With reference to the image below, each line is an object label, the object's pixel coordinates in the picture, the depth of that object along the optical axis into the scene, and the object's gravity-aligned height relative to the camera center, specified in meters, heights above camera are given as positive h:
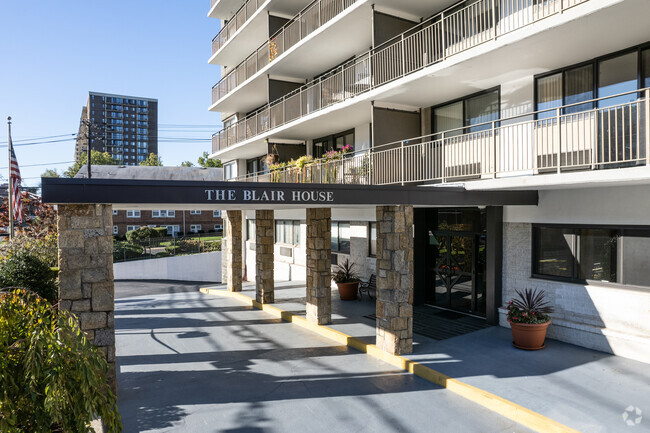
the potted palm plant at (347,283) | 14.80 -2.43
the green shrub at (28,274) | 12.90 -1.77
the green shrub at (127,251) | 31.16 -2.56
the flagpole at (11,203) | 20.81 +0.84
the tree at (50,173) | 84.55 +9.72
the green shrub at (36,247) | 14.48 -1.10
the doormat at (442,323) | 10.53 -2.98
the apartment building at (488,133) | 8.35 +2.46
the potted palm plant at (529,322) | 9.01 -2.38
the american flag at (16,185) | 17.75 +1.49
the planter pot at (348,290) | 14.79 -2.68
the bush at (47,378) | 3.16 -1.30
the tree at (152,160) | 91.81 +13.24
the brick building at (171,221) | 52.97 -0.36
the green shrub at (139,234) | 43.94 -1.70
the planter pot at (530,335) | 8.98 -2.65
